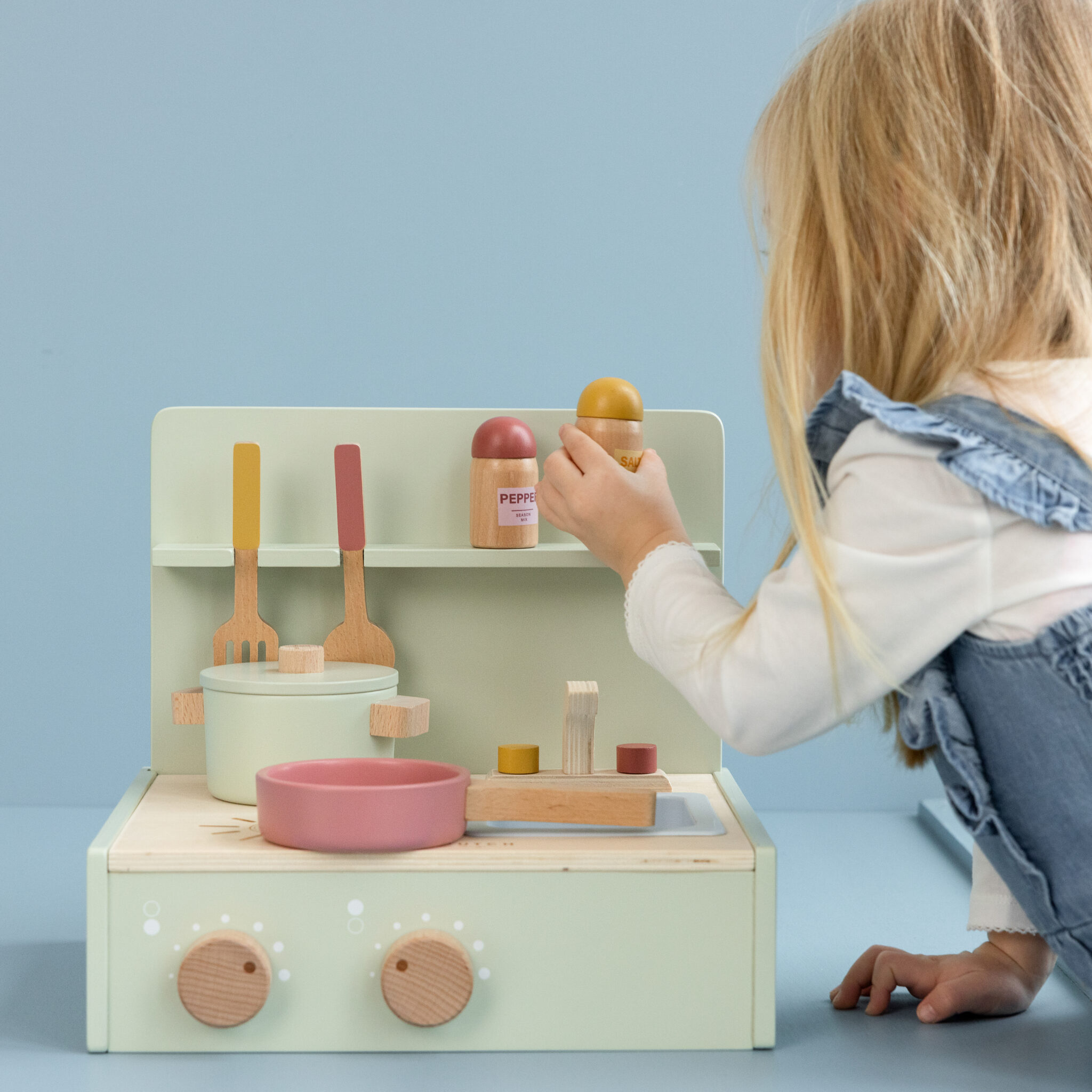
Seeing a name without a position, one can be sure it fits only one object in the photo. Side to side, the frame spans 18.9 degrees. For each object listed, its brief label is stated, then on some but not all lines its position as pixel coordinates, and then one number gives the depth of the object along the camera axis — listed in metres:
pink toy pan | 1.43
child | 1.36
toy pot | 1.53
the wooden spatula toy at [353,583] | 1.61
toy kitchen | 1.44
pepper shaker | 1.61
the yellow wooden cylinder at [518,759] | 1.53
